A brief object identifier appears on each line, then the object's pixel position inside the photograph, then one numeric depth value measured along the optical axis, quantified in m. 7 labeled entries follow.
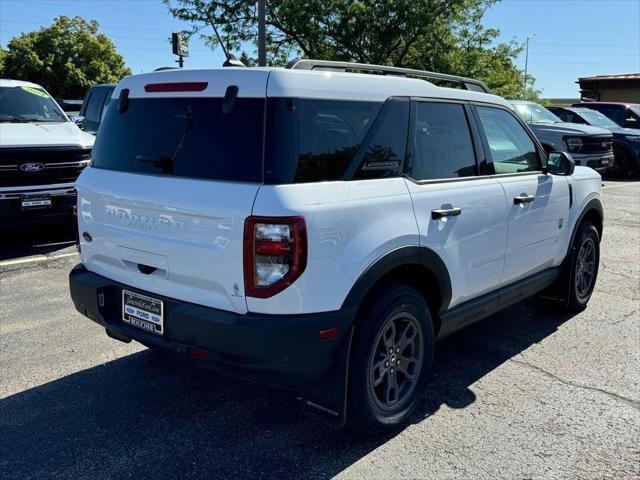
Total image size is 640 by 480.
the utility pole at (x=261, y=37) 13.41
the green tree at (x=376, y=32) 18.22
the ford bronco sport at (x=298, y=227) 2.73
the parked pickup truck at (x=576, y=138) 13.92
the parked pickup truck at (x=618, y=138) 16.47
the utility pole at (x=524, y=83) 27.23
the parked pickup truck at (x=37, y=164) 7.20
